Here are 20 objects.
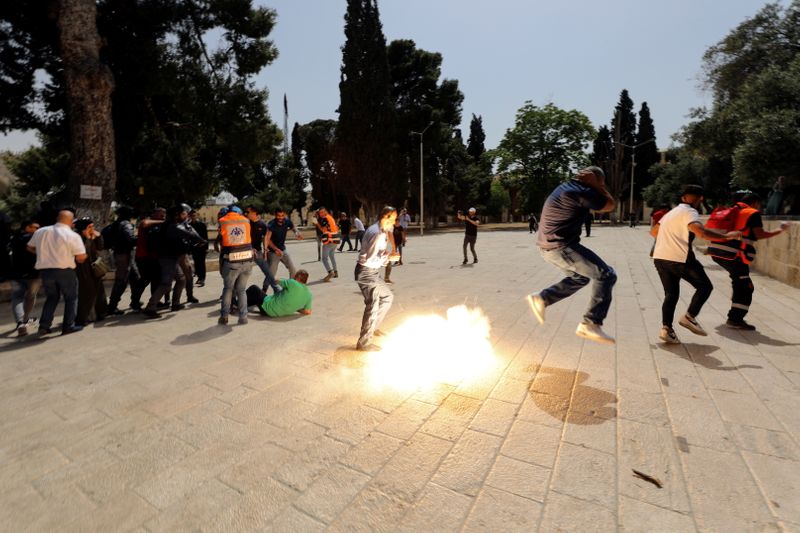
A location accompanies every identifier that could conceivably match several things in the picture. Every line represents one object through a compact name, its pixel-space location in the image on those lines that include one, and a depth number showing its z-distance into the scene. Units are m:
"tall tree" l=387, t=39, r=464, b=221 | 39.00
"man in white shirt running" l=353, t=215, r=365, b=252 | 14.72
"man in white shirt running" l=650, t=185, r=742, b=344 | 4.43
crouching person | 6.43
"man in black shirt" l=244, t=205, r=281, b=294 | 7.57
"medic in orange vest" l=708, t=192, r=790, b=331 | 5.06
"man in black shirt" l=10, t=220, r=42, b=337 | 5.94
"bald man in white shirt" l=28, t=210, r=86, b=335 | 5.43
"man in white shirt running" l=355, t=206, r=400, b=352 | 4.55
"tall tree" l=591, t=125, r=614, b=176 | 61.97
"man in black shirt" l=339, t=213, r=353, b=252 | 17.13
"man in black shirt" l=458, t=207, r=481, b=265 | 12.64
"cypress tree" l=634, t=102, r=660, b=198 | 59.84
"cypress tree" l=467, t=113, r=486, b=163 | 63.88
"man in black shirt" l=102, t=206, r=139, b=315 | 7.18
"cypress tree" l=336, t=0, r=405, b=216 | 35.41
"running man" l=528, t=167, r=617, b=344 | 3.89
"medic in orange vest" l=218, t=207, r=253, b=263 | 5.97
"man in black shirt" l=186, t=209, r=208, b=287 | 9.66
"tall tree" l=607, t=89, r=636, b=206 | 52.81
